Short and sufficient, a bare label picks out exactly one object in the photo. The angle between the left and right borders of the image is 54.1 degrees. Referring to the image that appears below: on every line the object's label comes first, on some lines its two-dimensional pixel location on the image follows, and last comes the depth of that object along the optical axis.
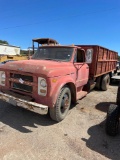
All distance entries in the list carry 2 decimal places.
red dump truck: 2.99
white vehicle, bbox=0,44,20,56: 27.96
